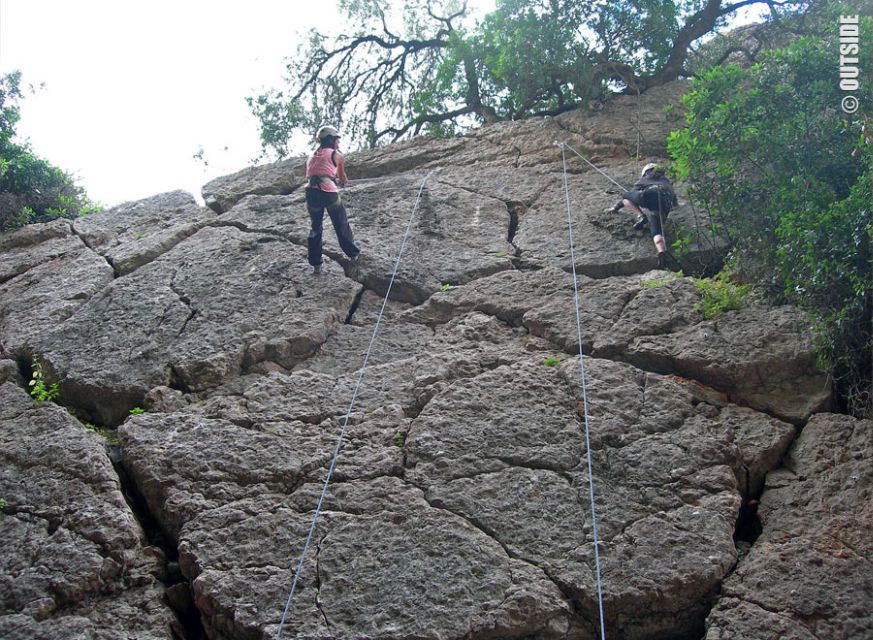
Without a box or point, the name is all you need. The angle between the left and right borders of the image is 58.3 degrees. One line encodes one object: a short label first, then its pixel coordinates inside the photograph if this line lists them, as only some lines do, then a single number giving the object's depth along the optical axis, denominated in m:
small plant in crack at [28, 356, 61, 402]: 6.47
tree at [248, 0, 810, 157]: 9.54
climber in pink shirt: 7.54
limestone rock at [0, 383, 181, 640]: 4.65
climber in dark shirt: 7.14
